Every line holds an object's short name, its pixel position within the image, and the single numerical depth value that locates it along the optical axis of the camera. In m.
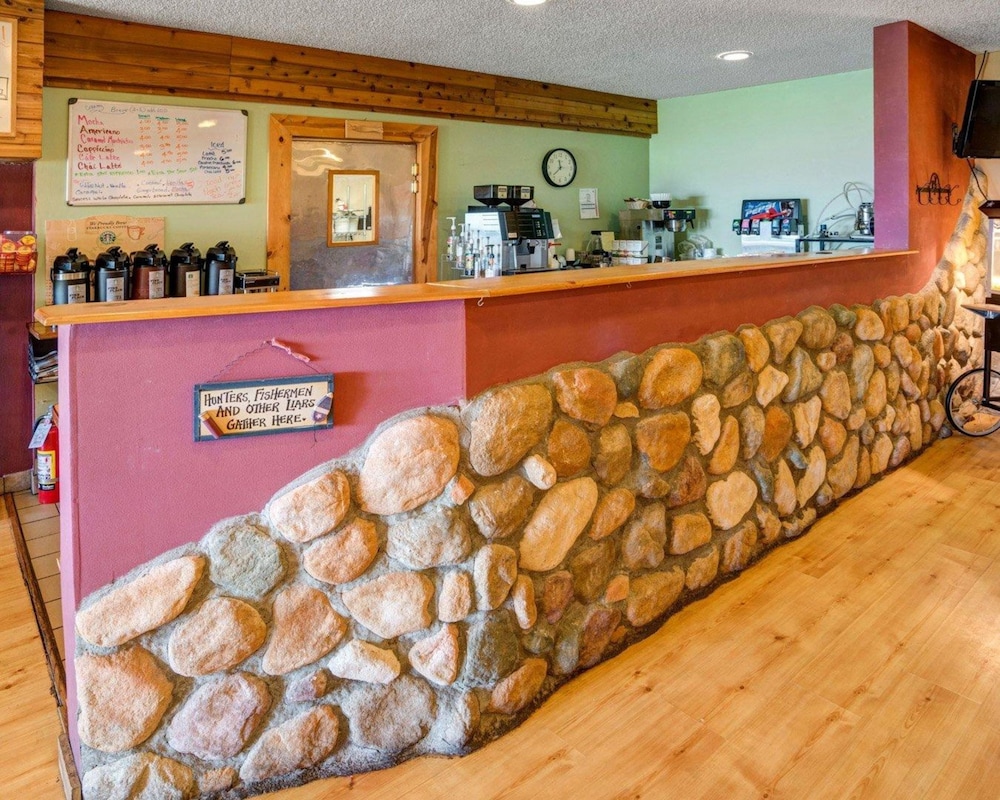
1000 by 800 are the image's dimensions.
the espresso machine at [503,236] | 4.60
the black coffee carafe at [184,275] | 3.70
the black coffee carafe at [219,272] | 3.78
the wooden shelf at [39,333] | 3.24
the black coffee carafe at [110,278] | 3.42
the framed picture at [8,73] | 3.10
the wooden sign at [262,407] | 1.59
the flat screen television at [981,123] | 3.94
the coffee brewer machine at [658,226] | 5.60
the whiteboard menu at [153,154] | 3.61
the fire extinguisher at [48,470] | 2.88
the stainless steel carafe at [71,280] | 3.38
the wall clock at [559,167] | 5.48
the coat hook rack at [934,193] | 3.92
